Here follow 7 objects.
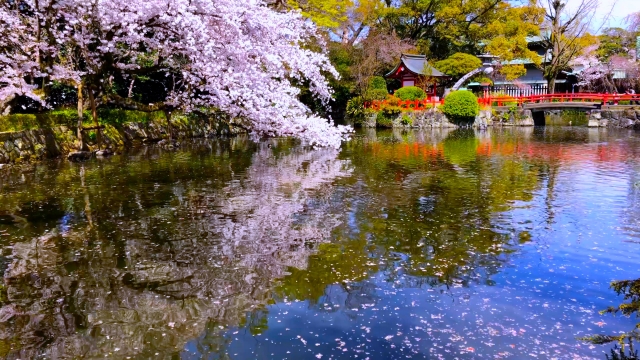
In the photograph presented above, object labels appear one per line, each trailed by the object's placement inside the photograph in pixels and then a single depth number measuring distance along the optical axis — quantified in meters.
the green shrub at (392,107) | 35.56
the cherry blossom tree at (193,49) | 10.84
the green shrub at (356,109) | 37.47
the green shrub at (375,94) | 36.75
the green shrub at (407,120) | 35.06
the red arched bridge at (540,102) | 35.69
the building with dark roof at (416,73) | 36.47
